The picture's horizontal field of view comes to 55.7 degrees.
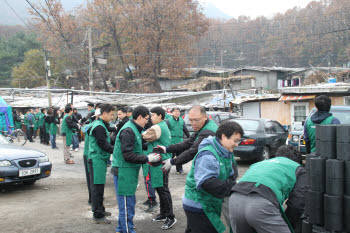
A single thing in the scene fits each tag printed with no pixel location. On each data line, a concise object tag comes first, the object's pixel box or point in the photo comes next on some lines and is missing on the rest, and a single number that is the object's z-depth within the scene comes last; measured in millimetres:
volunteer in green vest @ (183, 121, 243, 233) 3025
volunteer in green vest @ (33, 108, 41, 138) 19703
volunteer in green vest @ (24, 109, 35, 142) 19531
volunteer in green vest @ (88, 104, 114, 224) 5430
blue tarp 17712
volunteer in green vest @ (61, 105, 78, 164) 11523
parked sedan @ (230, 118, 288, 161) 10555
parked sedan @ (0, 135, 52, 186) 7195
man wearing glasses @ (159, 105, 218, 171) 4195
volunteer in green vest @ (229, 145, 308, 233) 2627
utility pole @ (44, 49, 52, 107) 25859
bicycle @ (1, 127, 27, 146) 16641
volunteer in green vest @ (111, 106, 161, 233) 4531
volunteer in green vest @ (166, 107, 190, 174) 9180
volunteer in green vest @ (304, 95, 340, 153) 5672
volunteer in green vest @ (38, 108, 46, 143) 18269
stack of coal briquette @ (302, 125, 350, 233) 2615
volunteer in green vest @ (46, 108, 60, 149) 15578
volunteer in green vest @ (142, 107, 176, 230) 5391
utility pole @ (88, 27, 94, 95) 26603
